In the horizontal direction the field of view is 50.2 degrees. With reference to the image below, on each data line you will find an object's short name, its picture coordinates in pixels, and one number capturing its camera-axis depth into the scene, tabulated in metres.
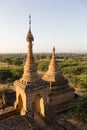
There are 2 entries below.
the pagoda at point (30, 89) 4.77
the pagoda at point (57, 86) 9.45
